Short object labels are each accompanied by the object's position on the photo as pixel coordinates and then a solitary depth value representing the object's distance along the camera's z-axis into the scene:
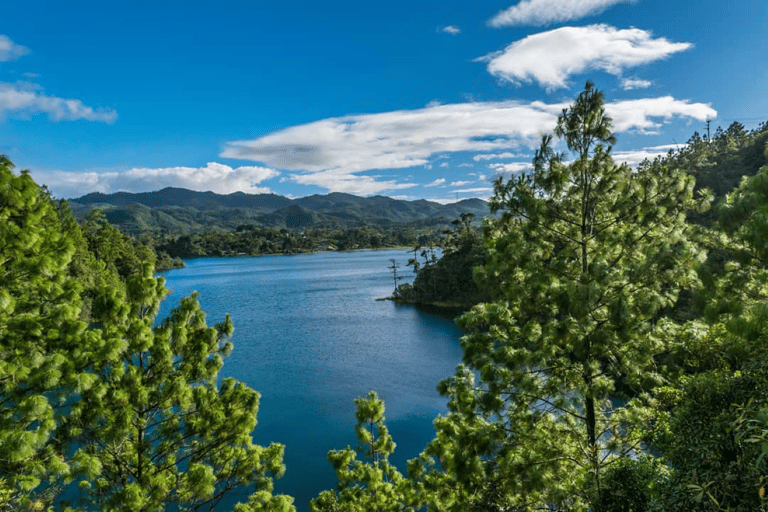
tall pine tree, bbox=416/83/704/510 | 7.28
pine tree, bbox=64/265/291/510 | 6.82
